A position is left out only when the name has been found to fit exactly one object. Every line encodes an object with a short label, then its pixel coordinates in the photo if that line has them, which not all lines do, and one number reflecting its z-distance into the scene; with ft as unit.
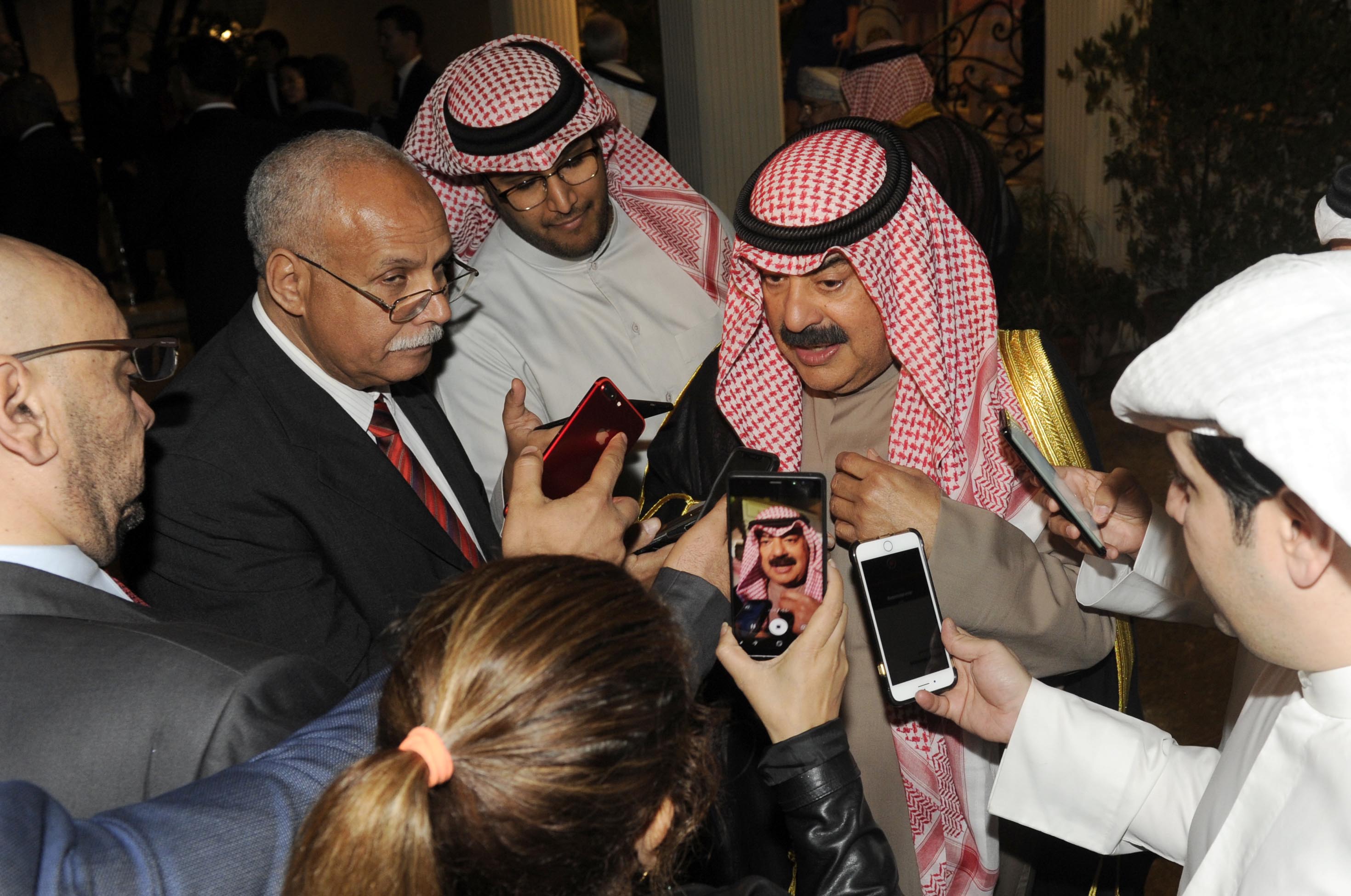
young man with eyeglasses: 10.36
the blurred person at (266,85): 31.45
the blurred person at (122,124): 30.14
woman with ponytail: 3.35
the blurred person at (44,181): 21.68
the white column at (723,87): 18.66
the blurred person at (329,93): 20.07
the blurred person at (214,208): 15.81
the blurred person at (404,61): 23.52
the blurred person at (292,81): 29.96
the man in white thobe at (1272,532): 3.84
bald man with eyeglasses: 4.24
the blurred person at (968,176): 14.83
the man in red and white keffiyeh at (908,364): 7.38
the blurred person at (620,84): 19.20
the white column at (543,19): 22.04
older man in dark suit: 7.07
